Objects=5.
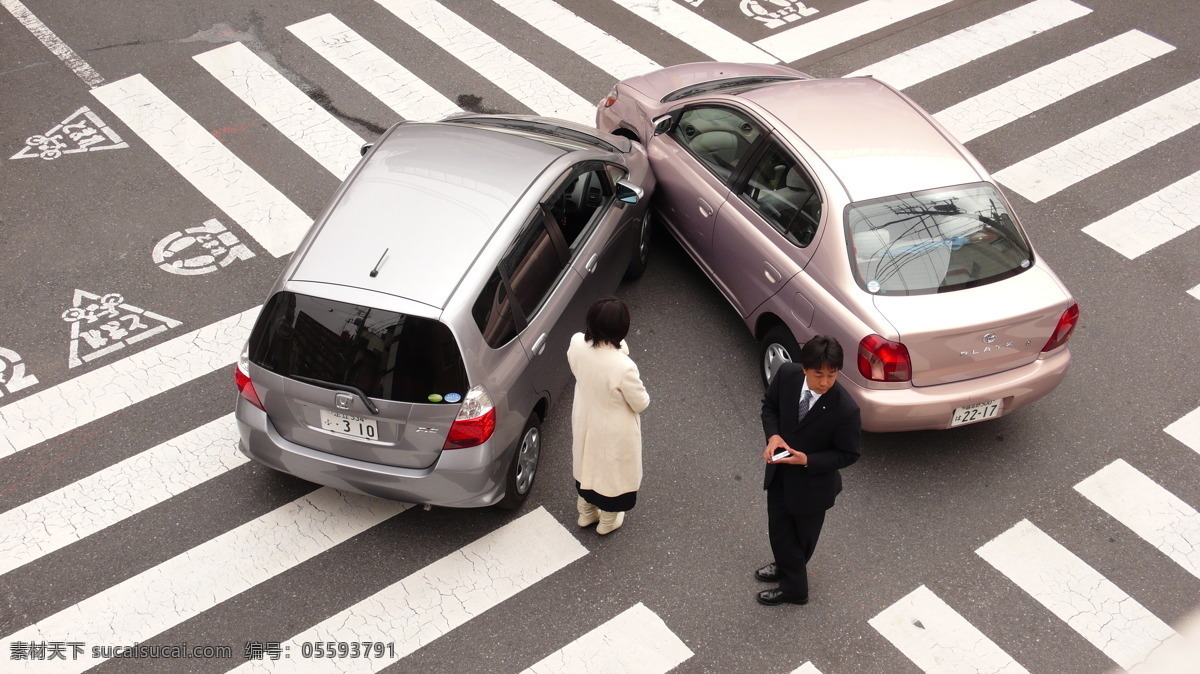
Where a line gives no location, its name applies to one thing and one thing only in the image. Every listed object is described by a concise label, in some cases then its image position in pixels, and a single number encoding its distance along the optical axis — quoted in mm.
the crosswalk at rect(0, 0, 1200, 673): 5382
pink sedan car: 5906
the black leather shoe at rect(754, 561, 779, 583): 5605
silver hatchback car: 5262
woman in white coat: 4918
